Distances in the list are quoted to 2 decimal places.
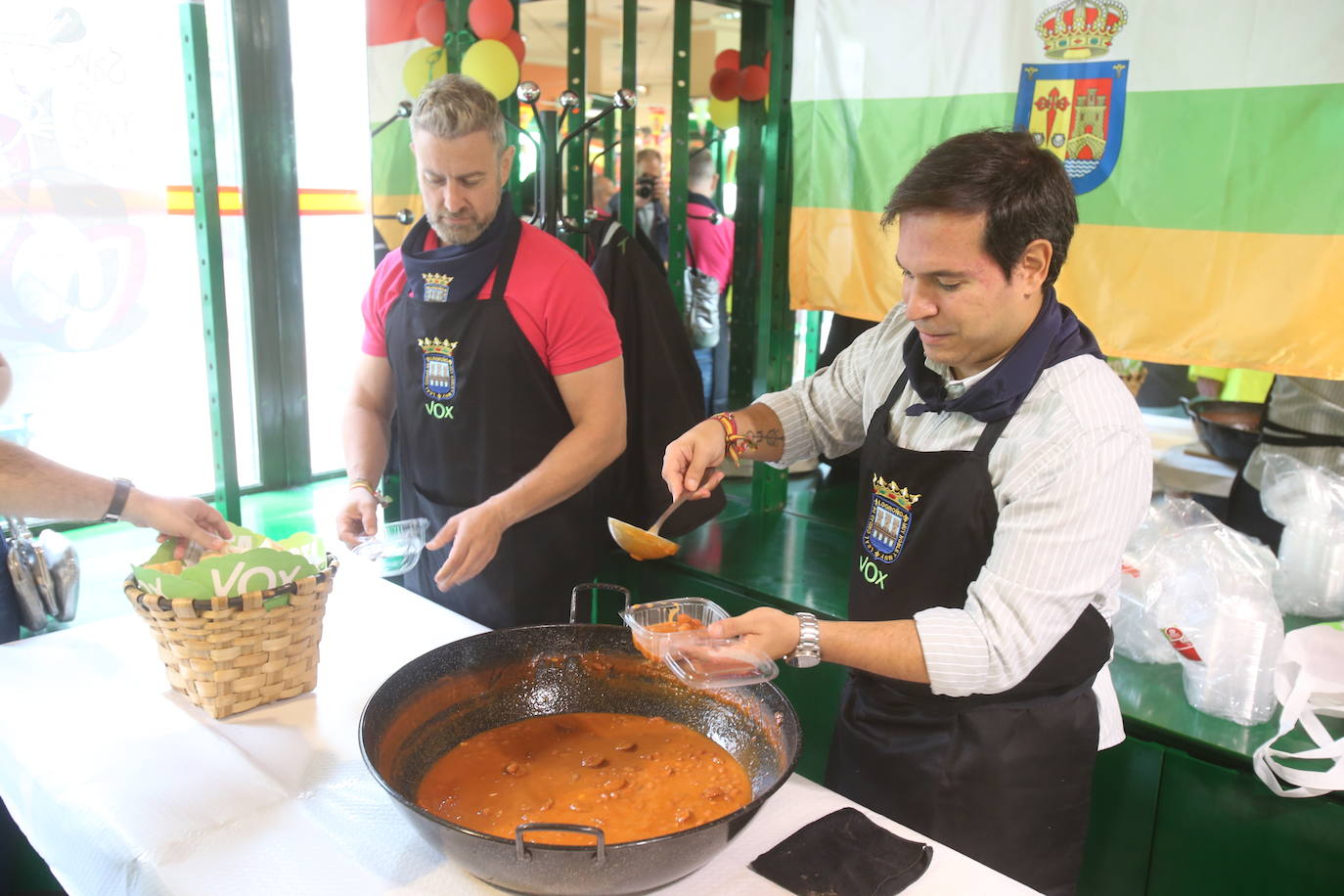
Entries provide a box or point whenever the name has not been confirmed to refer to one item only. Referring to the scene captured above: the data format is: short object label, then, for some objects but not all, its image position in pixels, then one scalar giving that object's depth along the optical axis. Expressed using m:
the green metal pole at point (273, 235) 4.22
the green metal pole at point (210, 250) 2.78
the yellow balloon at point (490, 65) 2.88
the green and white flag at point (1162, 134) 2.31
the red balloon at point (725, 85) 3.73
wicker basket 1.53
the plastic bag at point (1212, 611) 2.07
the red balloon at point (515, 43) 3.04
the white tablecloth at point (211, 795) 1.27
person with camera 5.49
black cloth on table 1.25
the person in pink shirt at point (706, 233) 5.14
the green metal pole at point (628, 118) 3.10
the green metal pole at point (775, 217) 3.30
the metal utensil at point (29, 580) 2.21
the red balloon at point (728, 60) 4.05
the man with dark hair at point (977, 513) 1.34
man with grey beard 2.18
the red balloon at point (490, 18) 2.91
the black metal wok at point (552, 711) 1.09
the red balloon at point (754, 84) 3.32
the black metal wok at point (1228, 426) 3.34
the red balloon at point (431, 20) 3.01
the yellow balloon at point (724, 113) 4.16
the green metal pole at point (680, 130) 3.19
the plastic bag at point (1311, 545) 2.43
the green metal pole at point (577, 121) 2.99
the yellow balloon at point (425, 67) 3.12
